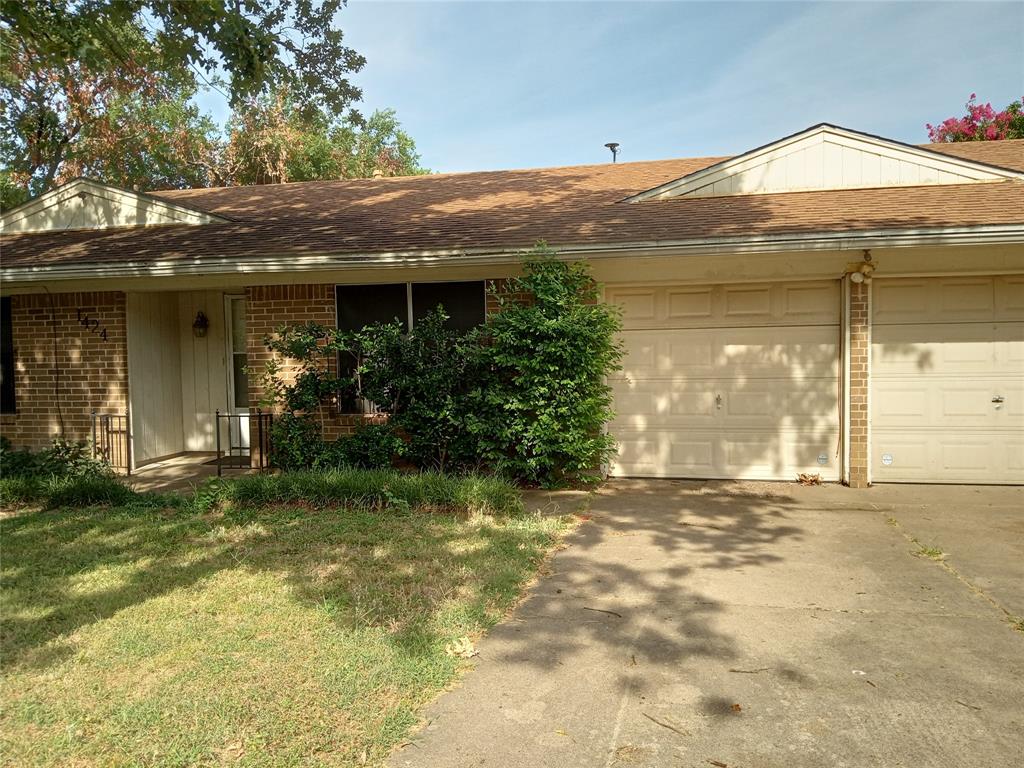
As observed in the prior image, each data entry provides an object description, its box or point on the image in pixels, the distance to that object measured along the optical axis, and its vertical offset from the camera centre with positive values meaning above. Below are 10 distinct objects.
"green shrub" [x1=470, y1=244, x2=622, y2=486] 7.65 -0.22
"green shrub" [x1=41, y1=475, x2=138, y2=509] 7.51 -1.30
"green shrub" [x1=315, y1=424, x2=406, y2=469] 8.27 -1.01
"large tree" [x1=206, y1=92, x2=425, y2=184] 23.45 +6.83
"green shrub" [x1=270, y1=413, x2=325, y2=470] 8.48 -0.94
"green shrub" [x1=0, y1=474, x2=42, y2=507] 7.56 -1.27
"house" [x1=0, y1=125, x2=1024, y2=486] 7.83 +0.71
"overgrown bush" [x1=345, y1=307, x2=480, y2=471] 8.08 -0.28
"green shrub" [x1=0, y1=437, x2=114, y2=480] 8.61 -1.17
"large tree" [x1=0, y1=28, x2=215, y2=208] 17.84 +6.18
